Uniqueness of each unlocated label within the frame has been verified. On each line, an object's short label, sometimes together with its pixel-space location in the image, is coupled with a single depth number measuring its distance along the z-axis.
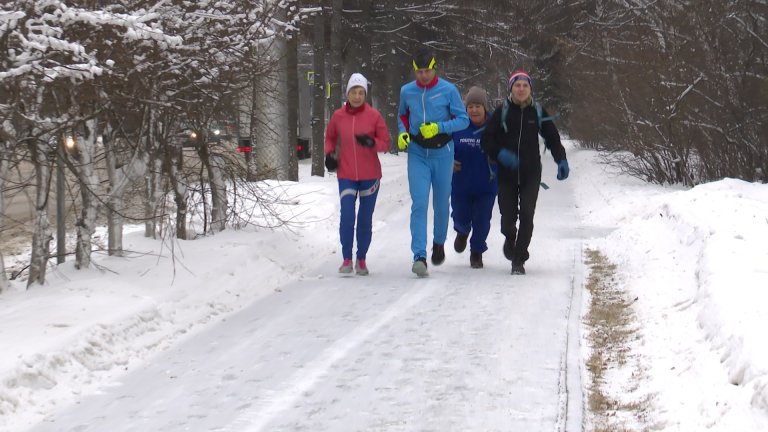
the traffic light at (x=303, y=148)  66.89
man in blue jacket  19.22
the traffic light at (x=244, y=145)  21.73
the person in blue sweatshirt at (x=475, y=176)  20.84
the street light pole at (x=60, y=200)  14.82
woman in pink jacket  19.11
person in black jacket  19.53
